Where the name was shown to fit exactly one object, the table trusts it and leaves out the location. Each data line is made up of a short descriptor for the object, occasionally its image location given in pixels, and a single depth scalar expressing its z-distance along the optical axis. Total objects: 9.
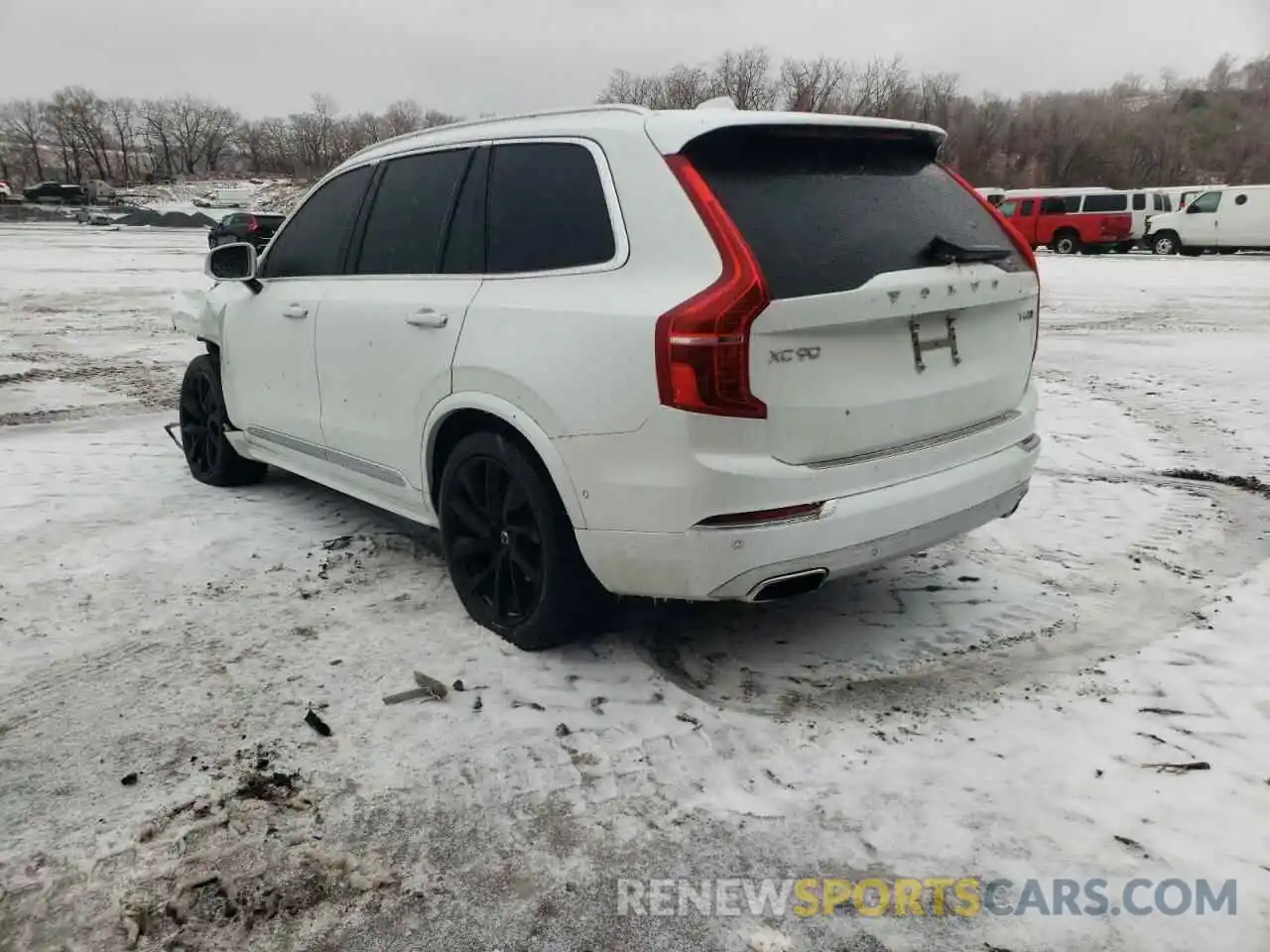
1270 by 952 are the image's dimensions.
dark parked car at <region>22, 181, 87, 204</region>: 65.25
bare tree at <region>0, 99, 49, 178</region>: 115.50
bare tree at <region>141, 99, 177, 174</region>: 120.12
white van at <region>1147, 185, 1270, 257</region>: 25.69
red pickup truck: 27.92
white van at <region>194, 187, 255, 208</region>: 62.38
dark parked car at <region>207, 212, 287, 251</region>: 27.45
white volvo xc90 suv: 2.79
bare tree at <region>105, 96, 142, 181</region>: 119.12
